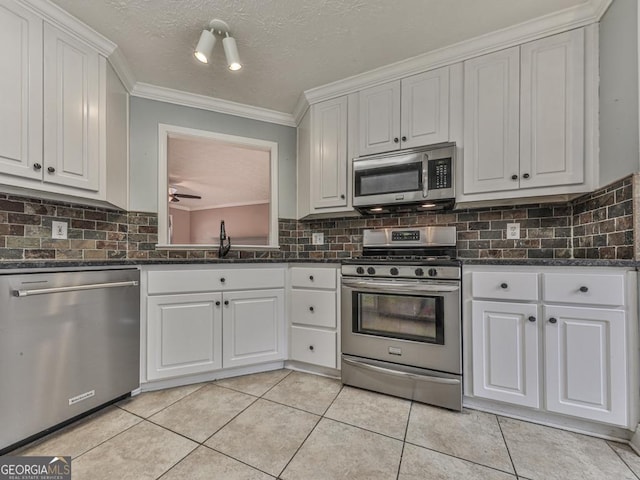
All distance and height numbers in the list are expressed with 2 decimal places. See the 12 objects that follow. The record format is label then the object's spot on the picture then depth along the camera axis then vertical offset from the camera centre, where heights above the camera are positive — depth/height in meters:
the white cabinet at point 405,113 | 2.00 +0.93
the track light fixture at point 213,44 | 1.63 +1.12
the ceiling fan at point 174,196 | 5.03 +0.82
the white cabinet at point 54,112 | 1.44 +0.73
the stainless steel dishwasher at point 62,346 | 1.30 -0.53
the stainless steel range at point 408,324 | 1.72 -0.53
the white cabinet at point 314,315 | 2.15 -0.56
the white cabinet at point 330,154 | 2.31 +0.73
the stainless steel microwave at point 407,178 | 1.93 +0.45
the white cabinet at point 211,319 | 1.95 -0.55
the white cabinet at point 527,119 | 1.67 +0.75
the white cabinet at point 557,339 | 1.36 -0.50
